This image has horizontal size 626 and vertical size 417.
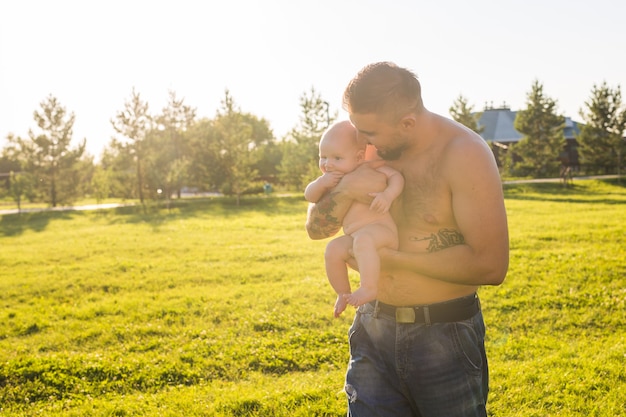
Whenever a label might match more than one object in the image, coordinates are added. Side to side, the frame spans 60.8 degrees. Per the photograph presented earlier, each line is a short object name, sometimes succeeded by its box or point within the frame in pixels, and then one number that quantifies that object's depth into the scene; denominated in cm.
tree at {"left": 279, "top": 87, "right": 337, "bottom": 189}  4288
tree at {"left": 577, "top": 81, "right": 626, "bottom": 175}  4303
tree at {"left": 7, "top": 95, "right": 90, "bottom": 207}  3966
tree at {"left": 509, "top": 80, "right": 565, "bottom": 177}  4391
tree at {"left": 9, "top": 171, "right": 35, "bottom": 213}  3962
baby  262
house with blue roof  5936
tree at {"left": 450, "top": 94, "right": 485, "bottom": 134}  4061
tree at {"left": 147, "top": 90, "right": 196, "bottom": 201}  3938
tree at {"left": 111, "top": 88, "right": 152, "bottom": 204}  4134
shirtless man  239
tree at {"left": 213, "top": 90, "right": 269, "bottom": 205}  3778
